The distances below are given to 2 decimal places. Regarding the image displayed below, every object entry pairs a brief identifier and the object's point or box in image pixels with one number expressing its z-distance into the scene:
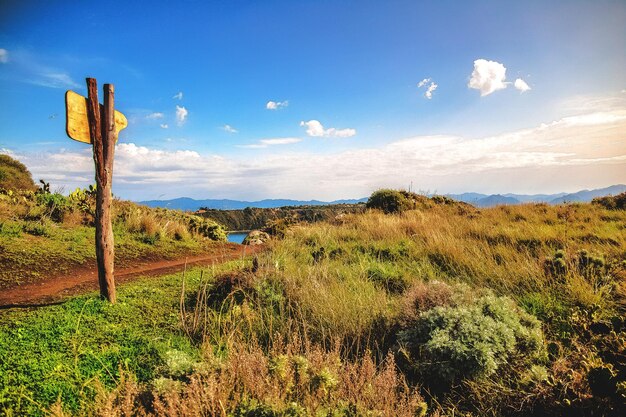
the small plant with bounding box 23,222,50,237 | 8.64
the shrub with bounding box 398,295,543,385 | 3.66
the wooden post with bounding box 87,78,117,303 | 4.92
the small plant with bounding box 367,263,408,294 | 6.36
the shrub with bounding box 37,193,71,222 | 10.81
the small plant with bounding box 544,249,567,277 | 5.97
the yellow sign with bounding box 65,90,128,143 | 4.45
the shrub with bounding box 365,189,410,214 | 18.92
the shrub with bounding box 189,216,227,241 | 14.94
